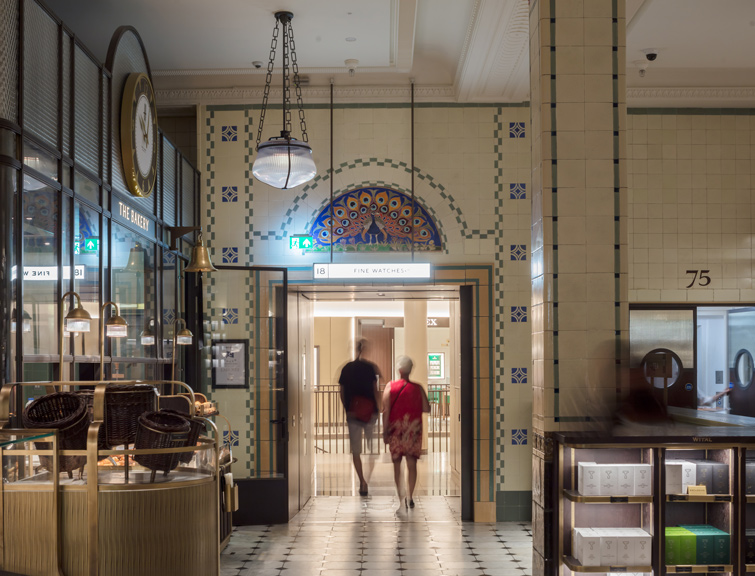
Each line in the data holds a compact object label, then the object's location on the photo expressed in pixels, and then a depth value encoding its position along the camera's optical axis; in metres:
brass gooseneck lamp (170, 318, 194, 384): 7.30
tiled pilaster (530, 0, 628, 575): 4.74
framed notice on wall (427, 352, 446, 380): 22.11
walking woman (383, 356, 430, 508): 9.30
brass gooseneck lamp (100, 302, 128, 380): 5.14
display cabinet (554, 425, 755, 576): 4.52
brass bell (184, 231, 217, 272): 6.49
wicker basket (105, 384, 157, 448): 3.50
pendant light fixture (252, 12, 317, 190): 6.75
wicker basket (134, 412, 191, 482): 3.48
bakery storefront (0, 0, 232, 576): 3.30
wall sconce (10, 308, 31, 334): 4.21
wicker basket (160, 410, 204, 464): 3.64
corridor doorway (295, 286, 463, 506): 10.24
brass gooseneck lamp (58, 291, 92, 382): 4.55
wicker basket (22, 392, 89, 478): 3.39
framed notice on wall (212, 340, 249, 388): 8.41
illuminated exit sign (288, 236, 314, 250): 8.81
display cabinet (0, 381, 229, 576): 3.24
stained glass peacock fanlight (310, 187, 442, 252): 8.85
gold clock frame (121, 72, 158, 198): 6.24
